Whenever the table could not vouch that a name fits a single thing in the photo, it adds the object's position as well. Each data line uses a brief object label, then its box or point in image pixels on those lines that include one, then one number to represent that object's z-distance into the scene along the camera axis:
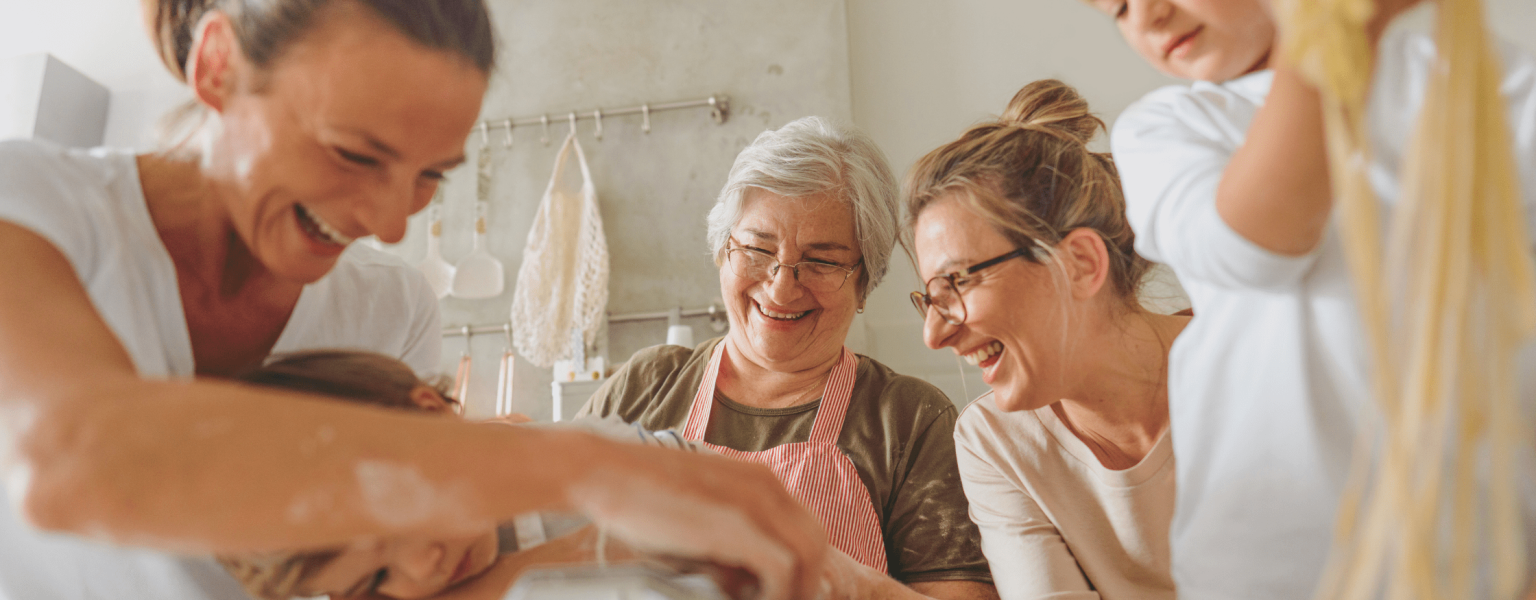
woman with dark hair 0.50
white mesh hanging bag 2.60
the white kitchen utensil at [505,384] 2.70
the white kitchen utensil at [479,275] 2.84
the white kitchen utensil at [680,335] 2.53
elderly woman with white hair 1.40
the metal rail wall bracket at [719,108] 2.79
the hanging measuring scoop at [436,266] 2.86
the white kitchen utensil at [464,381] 2.61
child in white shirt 0.58
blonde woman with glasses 1.16
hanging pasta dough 0.41
